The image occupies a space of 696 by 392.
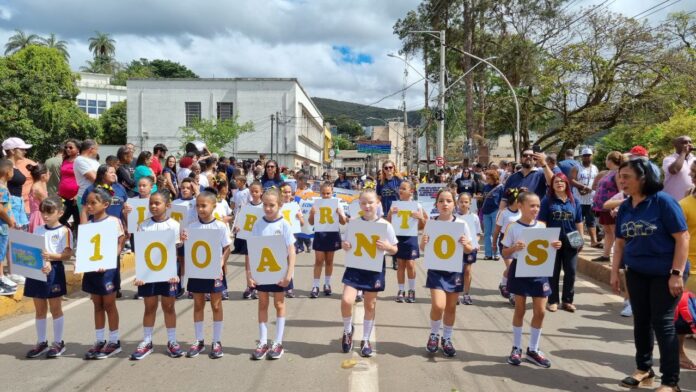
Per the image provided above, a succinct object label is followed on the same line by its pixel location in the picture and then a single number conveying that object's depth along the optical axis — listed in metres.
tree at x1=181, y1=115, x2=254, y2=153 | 43.41
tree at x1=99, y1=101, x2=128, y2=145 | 56.56
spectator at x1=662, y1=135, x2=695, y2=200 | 7.01
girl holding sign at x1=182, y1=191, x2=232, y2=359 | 5.28
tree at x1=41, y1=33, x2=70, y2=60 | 69.88
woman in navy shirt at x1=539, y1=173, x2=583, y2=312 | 7.11
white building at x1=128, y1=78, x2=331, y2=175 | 49.19
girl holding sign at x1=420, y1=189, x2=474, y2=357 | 5.33
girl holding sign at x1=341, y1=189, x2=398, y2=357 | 5.35
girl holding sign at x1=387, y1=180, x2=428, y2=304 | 7.64
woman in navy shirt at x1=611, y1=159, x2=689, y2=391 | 4.32
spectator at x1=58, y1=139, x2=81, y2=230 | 8.62
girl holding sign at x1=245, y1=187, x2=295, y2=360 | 5.28
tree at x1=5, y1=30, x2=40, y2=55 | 65.69
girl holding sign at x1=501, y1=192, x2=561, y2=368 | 5.14
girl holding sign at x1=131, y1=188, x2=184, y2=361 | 5.24
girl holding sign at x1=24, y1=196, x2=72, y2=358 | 5.20
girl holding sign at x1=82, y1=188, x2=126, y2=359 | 5.23
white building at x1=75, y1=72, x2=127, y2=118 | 67.38
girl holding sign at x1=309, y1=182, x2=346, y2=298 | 8.09
